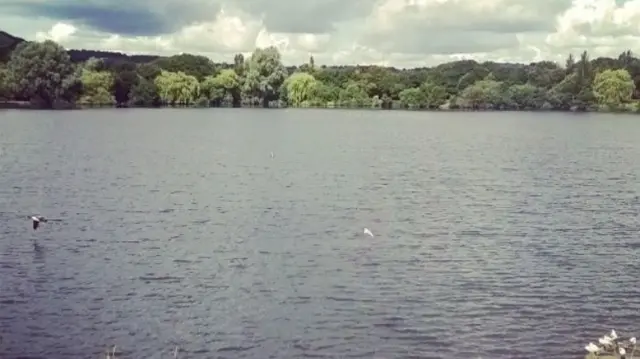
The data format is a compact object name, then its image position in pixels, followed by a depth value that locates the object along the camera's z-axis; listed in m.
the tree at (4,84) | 177.50
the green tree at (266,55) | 199.00
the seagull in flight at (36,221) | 38.41
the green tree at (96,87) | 188.00
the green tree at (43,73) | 174.75
